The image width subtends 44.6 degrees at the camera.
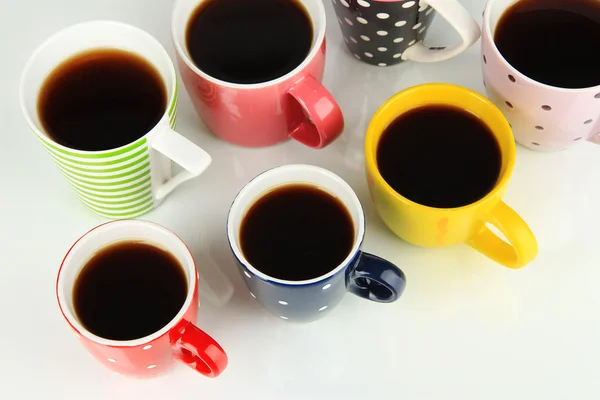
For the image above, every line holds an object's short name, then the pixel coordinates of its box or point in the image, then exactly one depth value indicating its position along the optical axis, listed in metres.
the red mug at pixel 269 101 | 0.83
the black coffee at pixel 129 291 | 0.74
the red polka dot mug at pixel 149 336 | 0.70
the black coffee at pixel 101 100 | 0.83
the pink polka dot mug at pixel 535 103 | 0.79
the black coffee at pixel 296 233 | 0.76
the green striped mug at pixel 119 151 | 0.77
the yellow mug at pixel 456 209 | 0.76
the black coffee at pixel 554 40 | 0.85
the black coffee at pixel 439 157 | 0.80
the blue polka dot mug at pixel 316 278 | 0.72
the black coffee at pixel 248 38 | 0.88
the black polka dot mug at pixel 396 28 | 0.86
